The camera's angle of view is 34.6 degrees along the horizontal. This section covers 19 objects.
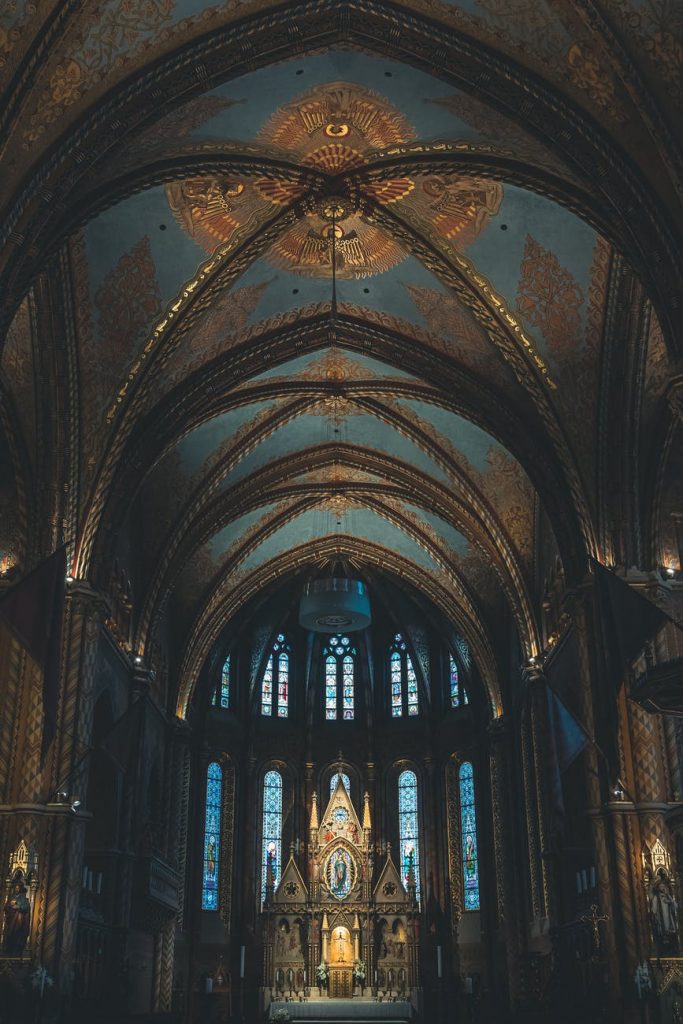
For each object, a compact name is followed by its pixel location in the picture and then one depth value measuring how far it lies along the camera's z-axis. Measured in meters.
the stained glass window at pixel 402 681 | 35.25
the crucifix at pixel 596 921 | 17.73
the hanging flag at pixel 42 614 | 13.30
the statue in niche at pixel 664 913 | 16.22
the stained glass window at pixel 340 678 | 35.88
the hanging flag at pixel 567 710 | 16.00
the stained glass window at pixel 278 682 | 35.56
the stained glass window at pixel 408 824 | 33.19
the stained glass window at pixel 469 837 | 31.69
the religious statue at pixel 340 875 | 31.58
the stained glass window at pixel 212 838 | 31.89
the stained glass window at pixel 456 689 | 33.84
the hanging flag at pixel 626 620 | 14.59
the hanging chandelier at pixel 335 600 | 26.48
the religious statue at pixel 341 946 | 30.34
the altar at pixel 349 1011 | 28.16
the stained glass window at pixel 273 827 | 33.03
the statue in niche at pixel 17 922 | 16.34
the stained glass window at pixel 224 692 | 33.78
